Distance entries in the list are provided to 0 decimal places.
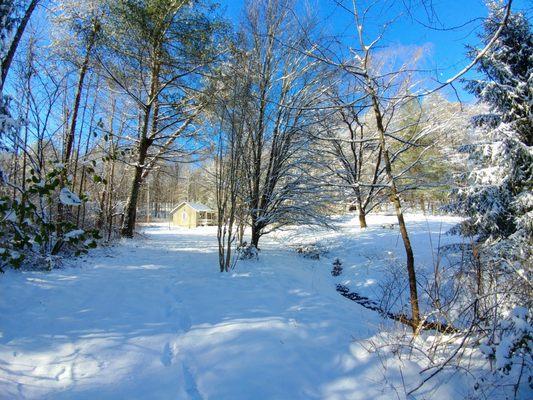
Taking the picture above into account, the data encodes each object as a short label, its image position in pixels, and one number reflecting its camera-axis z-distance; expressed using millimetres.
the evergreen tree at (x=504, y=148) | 5027
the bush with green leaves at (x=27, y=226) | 3053
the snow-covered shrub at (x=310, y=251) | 8188
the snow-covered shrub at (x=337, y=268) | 7062
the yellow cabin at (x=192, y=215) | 29141
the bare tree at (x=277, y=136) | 7684
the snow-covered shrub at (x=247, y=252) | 6584
